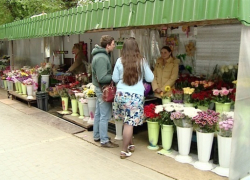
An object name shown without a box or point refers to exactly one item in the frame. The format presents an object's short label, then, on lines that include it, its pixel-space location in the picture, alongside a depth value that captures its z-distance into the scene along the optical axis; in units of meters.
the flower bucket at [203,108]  4.46
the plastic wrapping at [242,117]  3.07
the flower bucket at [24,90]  8.22
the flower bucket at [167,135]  4.16
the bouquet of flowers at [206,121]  3.63
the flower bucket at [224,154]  3.47
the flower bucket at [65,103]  6.72
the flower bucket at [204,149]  3.70
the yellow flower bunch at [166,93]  5.08
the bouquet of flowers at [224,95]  4.24
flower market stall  3.15
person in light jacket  3.89
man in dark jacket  4.28
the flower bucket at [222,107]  4.24
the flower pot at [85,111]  5.95
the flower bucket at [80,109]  6.12
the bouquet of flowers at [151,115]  4.33
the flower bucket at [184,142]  3.91
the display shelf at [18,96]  7.91
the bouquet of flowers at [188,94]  4.61
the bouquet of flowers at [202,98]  4.44
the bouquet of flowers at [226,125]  3.43
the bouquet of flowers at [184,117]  3.83
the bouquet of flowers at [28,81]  7.87
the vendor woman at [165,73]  5.32
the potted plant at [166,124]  4.15
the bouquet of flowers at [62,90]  6.68
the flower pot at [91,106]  5.64
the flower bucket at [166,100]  4.98
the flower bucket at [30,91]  7.85
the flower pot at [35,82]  7.86
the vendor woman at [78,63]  7.97
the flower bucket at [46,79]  7.83
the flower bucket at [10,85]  9.37
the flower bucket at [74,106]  6.40
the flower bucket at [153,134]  4.34
